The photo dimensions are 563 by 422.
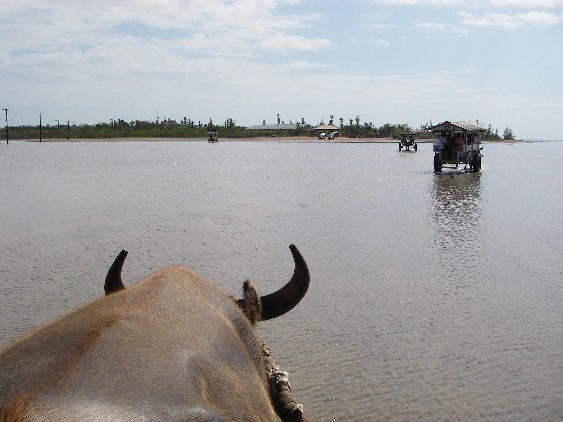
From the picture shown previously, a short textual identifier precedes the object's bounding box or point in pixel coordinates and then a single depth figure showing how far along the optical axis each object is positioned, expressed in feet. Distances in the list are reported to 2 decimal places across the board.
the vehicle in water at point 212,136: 275.71
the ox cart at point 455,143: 91.22
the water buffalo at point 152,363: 5.20
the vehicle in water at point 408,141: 205.05
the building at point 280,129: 381.71
